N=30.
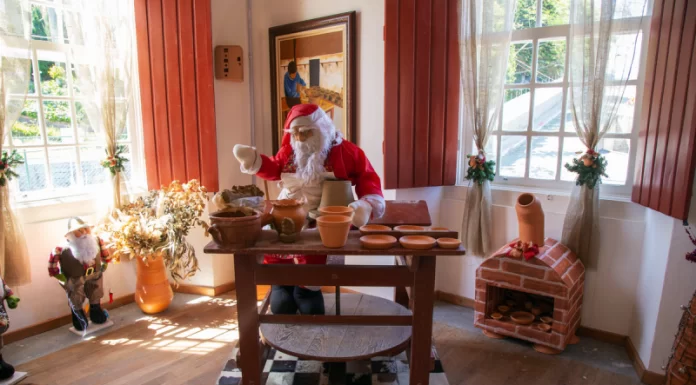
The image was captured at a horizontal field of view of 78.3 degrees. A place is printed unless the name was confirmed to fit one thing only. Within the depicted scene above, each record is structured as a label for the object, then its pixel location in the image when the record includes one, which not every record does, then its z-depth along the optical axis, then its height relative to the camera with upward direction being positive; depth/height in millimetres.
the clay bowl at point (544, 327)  2531 -1191
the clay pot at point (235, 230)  1630 -405
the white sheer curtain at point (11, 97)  2465 +144
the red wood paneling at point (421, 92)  2811 +215
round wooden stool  1926 -1025
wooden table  1776 -668
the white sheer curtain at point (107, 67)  2795 +369
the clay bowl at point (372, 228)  1760 -430
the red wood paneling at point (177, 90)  2988 +235
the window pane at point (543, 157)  2857 -215
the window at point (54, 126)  2770 -29
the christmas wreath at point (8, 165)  2471 -256
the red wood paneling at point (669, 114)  1918 +60
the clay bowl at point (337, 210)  1732 -351
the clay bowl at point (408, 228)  1814 -439
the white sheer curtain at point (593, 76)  2377 +281
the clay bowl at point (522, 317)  2596 -1172
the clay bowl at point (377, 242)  1613 -444
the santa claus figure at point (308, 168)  2191 -230
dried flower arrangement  2828 -680
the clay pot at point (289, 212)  1703 -352
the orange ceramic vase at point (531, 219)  2469 -539
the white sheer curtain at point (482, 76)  2725 +317
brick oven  2430 -985
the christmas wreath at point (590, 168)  2494 -245
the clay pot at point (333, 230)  1593 -393
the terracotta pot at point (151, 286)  3014 -1147
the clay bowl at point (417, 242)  1622 -448
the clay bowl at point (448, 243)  1626 -449
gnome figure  2627 -895
